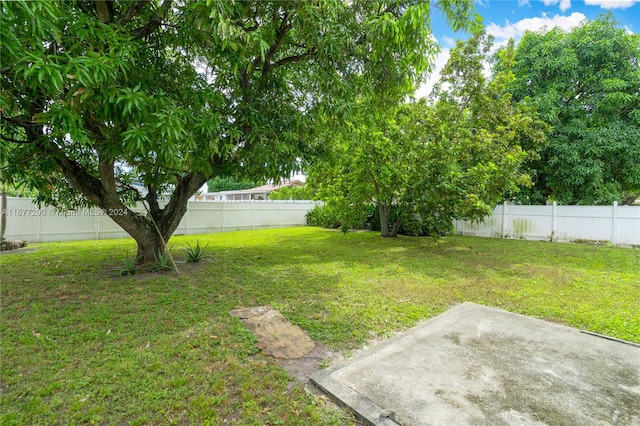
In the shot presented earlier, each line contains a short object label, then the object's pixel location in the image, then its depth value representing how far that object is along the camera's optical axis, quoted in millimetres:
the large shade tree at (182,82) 2771
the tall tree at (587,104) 9719
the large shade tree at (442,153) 7875
